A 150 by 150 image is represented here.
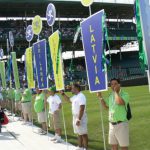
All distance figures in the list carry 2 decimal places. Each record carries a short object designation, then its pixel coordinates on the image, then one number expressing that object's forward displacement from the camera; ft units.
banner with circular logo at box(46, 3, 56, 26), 38.75
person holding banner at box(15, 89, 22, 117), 65.57
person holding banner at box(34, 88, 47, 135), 42.60
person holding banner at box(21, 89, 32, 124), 54.54
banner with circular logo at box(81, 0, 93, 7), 25.39
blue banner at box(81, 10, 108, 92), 23.48
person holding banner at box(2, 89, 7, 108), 81.22
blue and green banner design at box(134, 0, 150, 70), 15.43
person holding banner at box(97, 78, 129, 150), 22.26
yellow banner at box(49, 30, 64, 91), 32.05
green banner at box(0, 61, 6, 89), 73.10
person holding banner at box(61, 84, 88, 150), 29.19
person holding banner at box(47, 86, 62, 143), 36.73
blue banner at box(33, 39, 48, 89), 38.81
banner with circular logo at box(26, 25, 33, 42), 52.99
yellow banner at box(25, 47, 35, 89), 45.68
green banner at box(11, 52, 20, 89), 59.11
